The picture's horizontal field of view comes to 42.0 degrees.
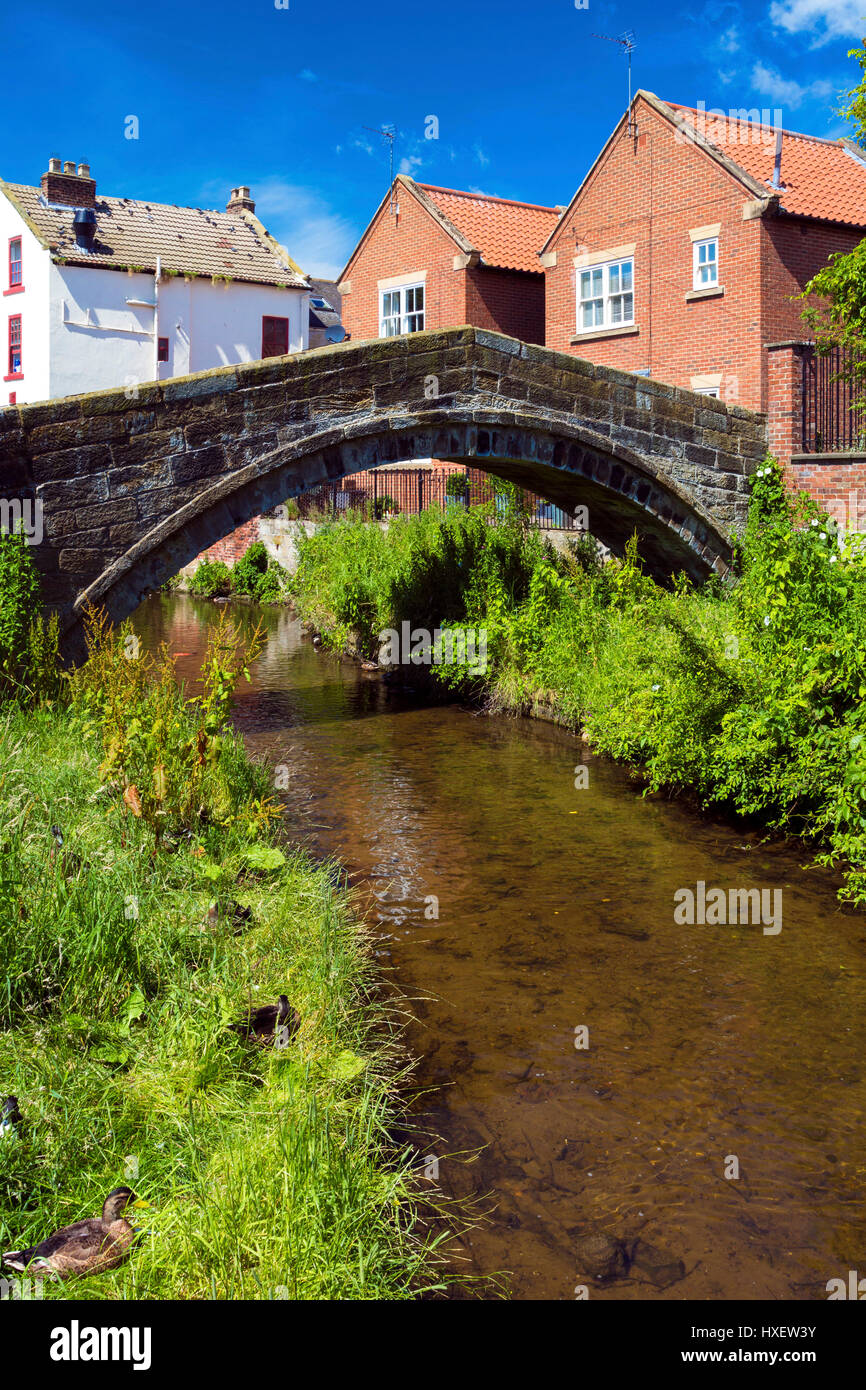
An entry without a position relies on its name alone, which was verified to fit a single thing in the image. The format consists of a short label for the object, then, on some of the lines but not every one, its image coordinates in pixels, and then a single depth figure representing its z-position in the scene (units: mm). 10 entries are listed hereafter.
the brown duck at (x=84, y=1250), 3273
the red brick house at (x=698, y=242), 20359
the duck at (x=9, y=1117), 3729
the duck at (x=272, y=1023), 4723
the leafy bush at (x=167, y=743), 6531
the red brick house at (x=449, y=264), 26203
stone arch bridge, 9805
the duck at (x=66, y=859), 5309
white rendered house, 30234
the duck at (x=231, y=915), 5523
